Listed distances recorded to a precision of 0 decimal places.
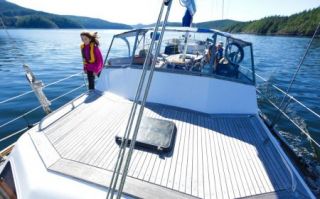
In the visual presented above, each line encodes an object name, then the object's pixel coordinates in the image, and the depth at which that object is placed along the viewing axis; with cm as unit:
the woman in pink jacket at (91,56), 428
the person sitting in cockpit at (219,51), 370
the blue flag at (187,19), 497
